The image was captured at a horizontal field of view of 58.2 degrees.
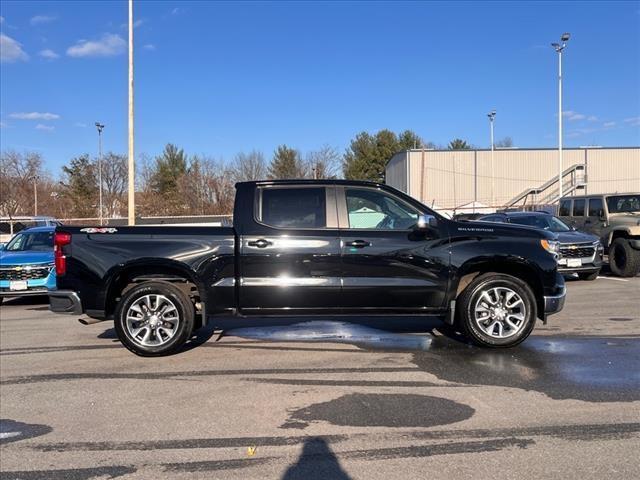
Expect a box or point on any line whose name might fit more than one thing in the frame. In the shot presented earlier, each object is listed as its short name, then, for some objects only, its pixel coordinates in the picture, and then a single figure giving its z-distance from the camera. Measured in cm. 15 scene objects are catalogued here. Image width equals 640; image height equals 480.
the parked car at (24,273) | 1196
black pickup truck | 650
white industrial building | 6222
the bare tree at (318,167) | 7569
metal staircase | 6075
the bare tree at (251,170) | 6756
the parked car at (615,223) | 1401
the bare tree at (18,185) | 6506
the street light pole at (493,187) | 5969
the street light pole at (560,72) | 3397
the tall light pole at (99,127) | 5109
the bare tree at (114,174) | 7288
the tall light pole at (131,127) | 2164
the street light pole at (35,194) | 6694
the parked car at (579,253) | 1308
